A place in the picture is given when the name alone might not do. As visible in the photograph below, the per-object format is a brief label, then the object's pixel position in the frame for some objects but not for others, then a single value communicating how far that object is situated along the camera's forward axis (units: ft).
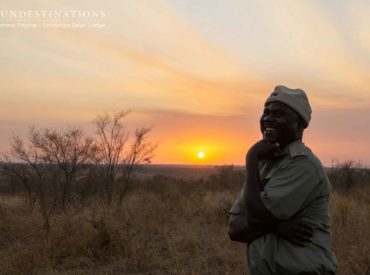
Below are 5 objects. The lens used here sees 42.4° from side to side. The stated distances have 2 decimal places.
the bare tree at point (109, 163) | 47.13
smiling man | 7.20
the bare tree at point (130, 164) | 49.65
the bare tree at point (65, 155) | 38.99
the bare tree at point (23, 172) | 38.65
